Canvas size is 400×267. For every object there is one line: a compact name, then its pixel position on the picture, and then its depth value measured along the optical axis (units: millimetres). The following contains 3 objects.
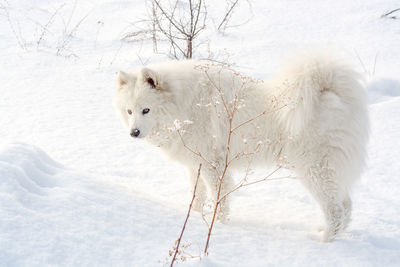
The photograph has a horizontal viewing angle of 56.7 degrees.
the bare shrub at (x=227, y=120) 3381
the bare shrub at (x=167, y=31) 8798
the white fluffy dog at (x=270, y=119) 3184
